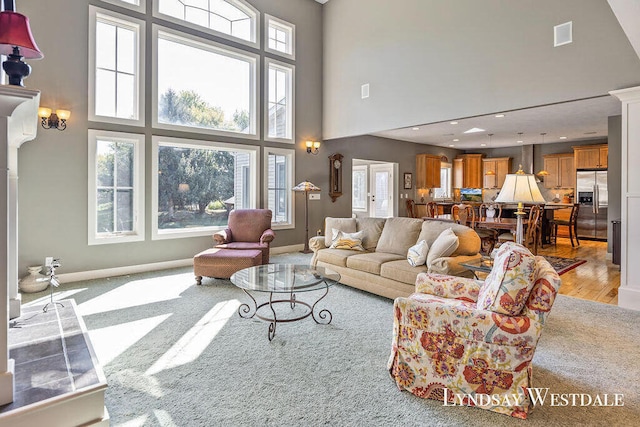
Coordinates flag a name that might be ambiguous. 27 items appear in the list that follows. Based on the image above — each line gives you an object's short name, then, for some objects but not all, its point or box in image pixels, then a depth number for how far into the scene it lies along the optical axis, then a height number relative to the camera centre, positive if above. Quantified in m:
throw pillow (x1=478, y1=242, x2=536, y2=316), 1.88 -0.41
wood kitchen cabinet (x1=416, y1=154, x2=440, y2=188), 9.16 +1.06
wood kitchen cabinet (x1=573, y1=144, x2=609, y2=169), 8.09 +1.32
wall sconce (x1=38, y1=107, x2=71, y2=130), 4.41 +1.20
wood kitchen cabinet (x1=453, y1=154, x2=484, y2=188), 10.30 +1.21
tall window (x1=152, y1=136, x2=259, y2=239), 5.56 +0.44
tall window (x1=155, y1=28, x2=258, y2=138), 5.53 +2.16
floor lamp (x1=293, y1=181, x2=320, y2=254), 6.71 +0.21
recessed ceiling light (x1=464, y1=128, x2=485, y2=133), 7.05 +1.68
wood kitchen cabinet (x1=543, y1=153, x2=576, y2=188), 8.88 +1.07
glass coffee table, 2.93 -0.67
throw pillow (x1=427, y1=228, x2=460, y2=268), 3.48 -0.38
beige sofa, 3.58 -0.55
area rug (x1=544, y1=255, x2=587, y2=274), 5.36 -0.89
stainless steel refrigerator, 8.08 +0.18
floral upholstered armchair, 1.88 -0.76
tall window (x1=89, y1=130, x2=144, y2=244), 4.85 +0.32
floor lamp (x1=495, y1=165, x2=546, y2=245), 3.10 +0.18
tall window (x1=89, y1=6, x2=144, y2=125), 4.81 +2.08
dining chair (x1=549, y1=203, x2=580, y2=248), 7.31 -0.29
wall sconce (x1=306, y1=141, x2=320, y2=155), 7.18 +1.34
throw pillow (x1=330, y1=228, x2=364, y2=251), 4.61 -0.43
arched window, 5.59 +3.42
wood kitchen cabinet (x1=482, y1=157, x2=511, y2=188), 9.90 +1.20
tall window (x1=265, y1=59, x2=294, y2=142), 6.84 +2.21
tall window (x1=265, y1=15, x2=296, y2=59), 6.75 +3.54
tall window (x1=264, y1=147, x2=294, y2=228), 6.87 +0.49
